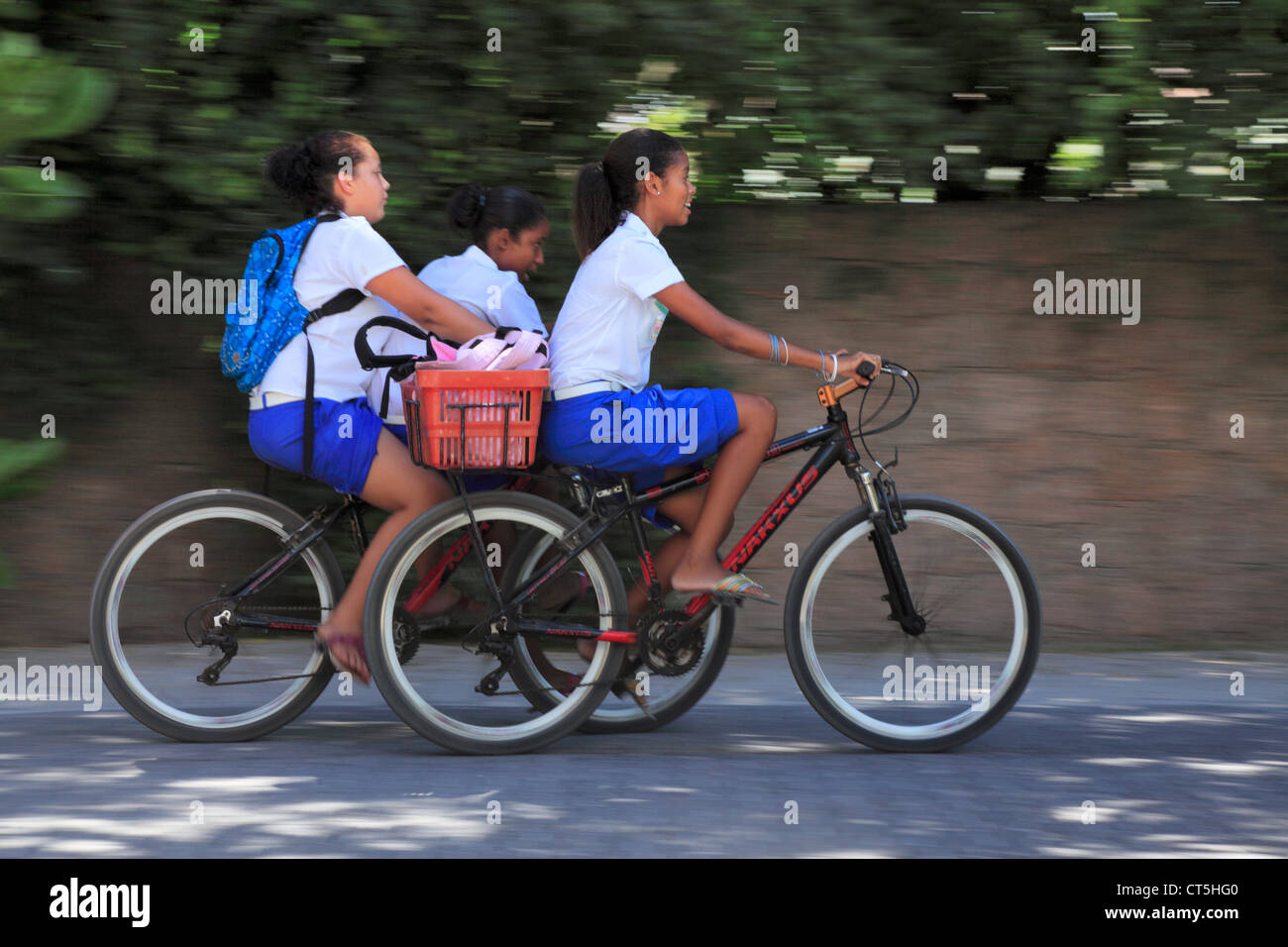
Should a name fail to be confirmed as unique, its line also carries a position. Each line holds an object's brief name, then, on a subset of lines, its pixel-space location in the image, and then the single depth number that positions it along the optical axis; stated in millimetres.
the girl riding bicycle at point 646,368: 10555
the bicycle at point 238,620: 10742
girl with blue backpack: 10516
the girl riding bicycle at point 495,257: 11367
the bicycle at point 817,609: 10625
